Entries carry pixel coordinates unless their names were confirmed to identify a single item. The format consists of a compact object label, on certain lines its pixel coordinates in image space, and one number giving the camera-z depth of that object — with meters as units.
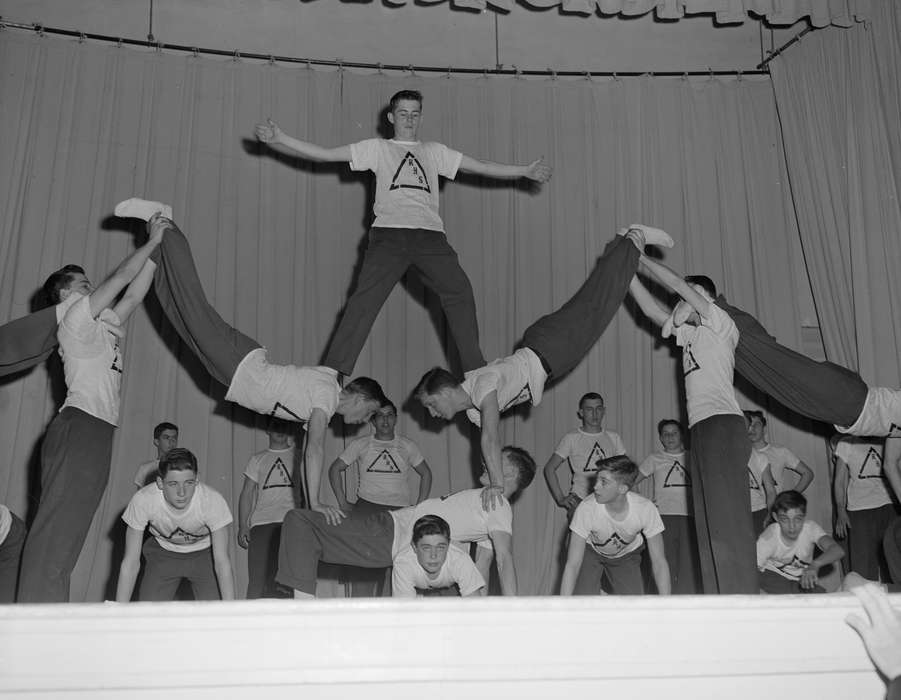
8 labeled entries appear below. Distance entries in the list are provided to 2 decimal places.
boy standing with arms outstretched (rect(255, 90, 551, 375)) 4.70
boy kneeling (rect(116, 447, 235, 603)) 4.00
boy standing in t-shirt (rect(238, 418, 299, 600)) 5.47
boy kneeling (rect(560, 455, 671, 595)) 4.21
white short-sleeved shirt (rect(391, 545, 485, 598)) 4.02
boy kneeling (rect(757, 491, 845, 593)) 4.84
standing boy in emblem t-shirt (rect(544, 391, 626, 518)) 6.14
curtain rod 6.53
